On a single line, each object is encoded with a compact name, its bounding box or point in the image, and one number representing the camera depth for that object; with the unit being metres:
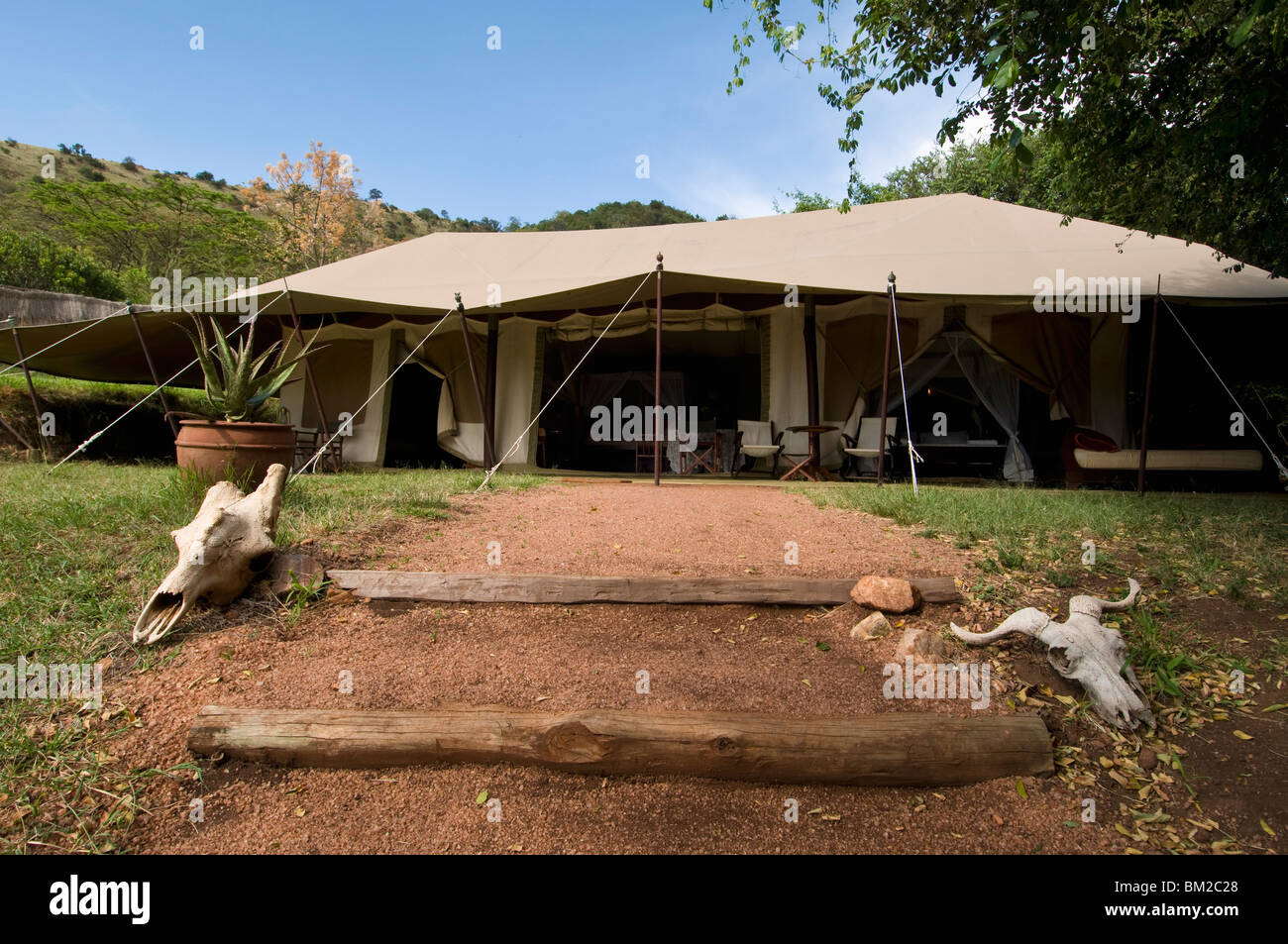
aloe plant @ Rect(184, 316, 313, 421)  3.97
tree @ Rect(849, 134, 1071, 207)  6.14
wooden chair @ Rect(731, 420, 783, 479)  8.38
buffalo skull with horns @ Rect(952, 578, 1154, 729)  2.29
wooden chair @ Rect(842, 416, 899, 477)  8.09
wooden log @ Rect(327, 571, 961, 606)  2.98
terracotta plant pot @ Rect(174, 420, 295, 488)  3.81
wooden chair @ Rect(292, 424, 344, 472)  8.23
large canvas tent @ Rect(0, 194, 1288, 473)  6.96
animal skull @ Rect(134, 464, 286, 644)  2.67
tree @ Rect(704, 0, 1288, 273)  3.09
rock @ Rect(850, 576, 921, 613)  2.85
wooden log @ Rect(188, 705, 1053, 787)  2.04
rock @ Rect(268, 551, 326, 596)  2.99
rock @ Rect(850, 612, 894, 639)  2.74
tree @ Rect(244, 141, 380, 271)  26.12
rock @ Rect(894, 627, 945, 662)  2.56
